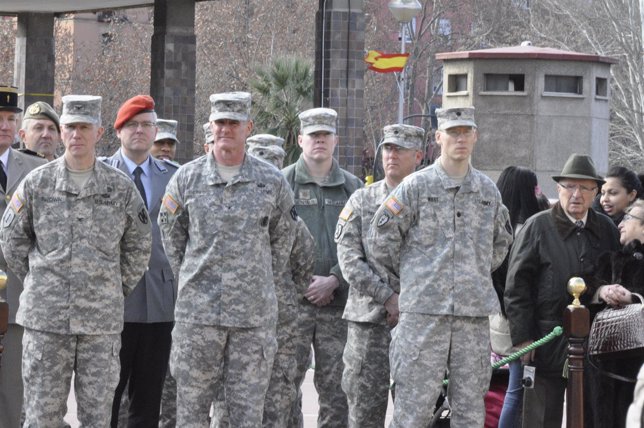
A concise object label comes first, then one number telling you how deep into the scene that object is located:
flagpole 31.82
